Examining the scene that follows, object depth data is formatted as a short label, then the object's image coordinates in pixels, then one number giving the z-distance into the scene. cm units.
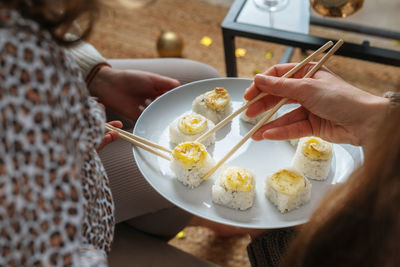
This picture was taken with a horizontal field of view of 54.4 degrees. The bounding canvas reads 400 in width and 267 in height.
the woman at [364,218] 38
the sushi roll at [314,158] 79
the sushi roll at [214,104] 91
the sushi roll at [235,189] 74
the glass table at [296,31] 105
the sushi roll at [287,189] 73
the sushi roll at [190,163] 76
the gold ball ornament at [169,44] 173
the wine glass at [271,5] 121
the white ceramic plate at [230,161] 74
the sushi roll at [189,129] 85
